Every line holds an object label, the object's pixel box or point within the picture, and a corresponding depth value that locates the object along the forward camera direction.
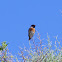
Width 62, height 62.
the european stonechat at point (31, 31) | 18.18
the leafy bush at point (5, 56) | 10.37
